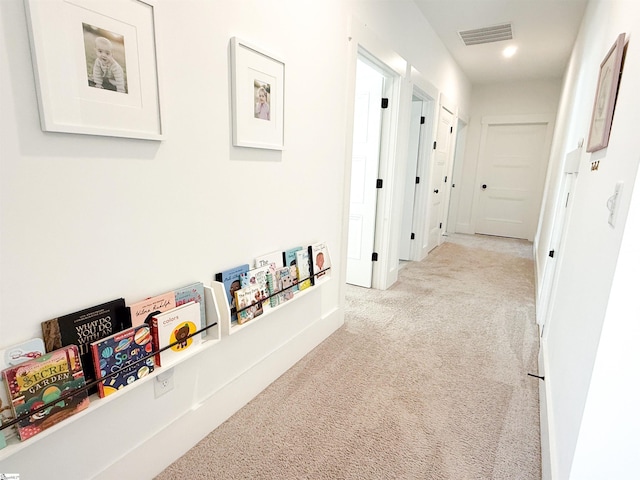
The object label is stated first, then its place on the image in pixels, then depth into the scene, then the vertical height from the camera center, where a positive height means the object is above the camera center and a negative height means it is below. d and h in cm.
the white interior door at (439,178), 437 -3
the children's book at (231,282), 141 -48
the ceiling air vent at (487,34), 353 +154
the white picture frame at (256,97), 135 +31
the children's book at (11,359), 83 -49
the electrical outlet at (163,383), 124 -80
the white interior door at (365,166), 297 +6
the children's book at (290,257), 178 -46
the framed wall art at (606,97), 130 +36
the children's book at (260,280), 150 -50
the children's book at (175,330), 113 -57
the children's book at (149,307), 109 -47
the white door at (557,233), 225 -38
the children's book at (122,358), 99 -59
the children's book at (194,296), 124 -48
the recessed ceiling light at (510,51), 409 +156
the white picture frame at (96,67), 83 +26
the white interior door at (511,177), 572 +3
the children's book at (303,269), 186 -54
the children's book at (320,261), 197 -53
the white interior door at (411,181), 405 -8
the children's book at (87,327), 92 -47
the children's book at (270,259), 162 -44
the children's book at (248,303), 145 -58
